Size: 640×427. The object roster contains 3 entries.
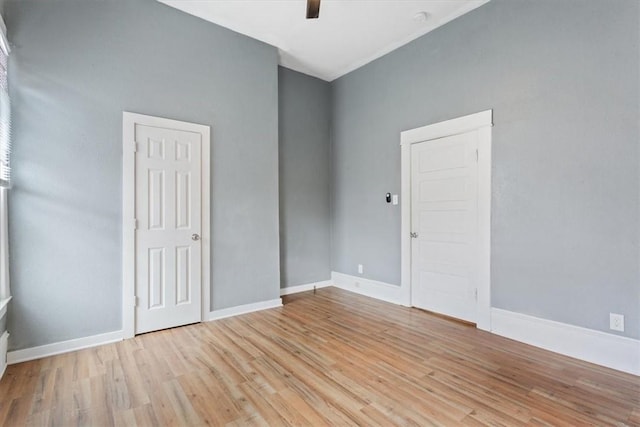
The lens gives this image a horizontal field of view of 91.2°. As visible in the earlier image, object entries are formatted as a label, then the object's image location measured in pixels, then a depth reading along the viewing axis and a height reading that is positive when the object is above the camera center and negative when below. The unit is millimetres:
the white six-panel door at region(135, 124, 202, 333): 3234 -163
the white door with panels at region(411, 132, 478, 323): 3475 -140
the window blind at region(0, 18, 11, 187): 2484 +771
